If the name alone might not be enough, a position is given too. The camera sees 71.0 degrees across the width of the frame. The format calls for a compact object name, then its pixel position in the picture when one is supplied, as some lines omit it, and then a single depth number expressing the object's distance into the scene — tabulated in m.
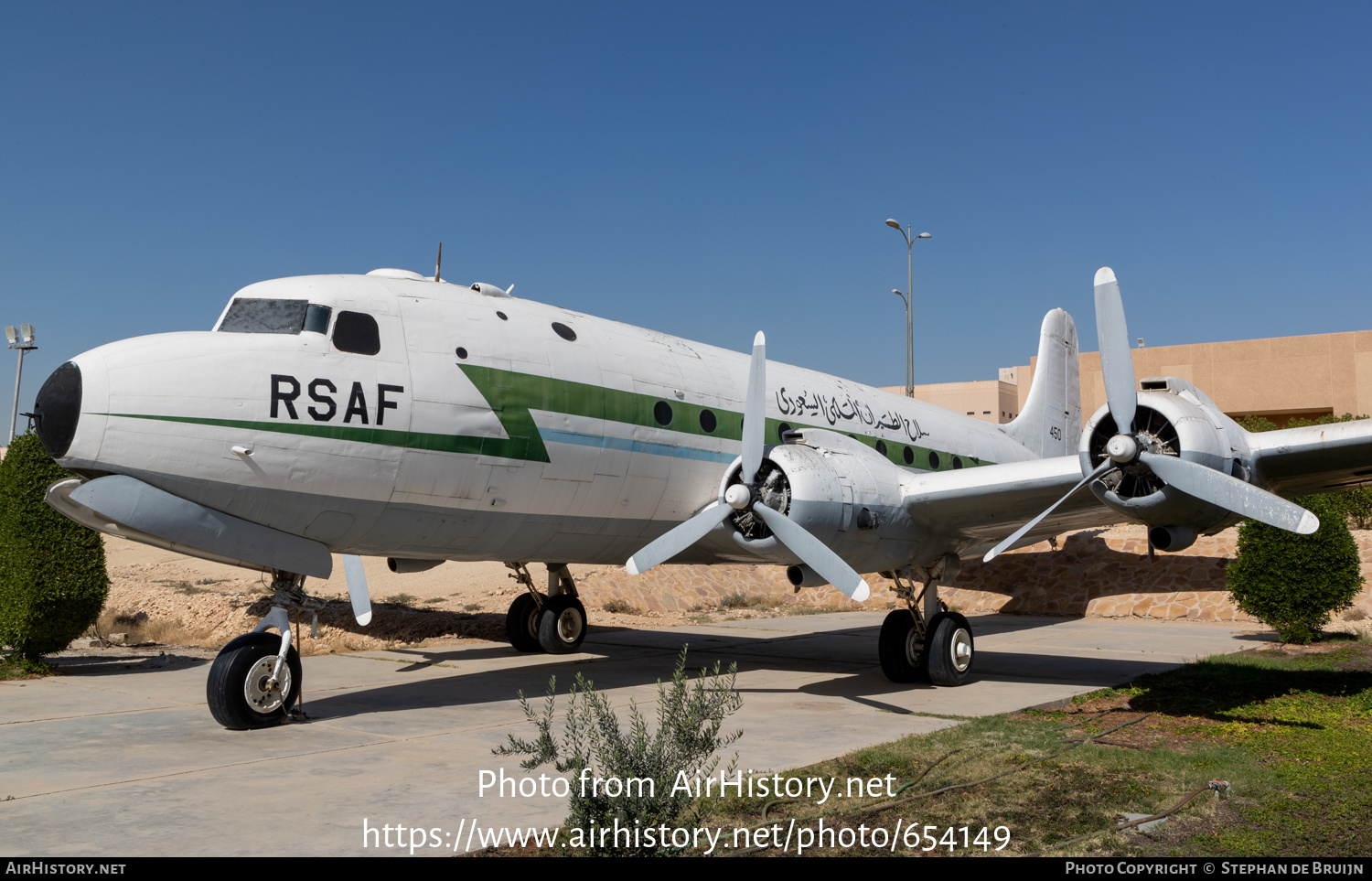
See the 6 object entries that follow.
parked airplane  8.12
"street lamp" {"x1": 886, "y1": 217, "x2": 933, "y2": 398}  30.45
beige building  48.09
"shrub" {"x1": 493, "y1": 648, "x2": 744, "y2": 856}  4.72
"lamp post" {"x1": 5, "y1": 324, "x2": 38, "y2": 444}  24.08
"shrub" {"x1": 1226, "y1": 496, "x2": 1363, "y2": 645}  15.18
